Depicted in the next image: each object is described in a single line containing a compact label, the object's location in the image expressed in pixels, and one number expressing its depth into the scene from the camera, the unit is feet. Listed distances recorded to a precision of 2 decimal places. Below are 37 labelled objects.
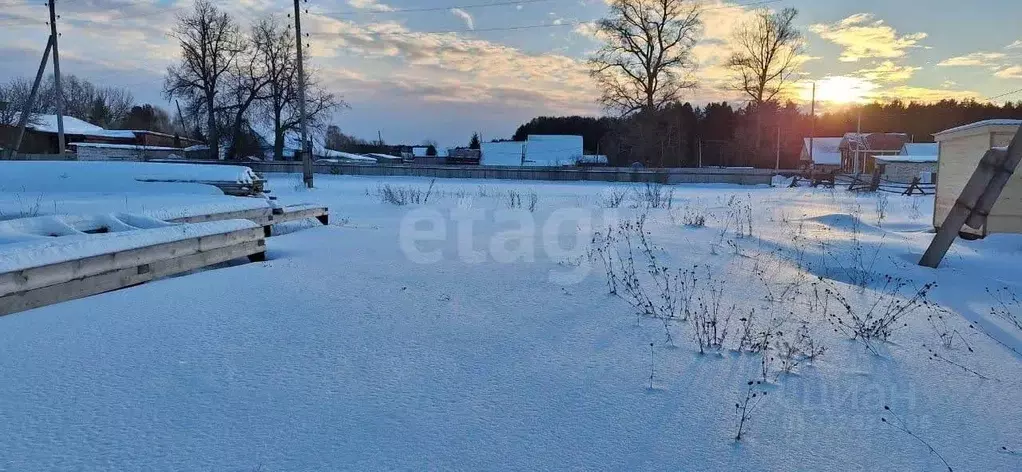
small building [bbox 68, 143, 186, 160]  128.47
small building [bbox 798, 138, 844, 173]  177.78
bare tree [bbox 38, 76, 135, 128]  226.58
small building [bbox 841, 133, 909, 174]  160.56
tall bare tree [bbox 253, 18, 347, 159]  129.39
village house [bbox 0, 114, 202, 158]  147.95
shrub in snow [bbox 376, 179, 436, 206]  44.32
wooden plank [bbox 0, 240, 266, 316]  12.00
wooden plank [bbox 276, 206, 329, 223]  27.78
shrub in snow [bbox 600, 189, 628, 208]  44.89
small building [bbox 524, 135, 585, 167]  182.70
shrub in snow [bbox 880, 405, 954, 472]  7.82
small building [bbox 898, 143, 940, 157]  154.71
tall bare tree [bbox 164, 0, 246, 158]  125.80
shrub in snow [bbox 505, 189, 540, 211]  41.94
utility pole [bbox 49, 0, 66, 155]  83.35
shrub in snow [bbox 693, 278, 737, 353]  11.31
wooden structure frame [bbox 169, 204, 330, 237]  24.27
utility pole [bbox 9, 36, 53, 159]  81.15
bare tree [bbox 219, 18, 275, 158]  128.47
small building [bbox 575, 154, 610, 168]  157.89
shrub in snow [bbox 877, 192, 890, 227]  36.42
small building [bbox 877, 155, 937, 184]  116.37
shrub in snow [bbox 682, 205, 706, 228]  31.65
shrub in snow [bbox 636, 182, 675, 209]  45.55
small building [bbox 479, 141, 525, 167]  188.50
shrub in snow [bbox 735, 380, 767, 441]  7.86
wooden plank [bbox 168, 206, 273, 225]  22.99
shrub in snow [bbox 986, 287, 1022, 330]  14.01
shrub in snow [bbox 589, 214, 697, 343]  13.76
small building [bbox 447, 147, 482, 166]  205.18
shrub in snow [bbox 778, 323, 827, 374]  10.33
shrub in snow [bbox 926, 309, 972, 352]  12.02
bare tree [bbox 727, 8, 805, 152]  129.90
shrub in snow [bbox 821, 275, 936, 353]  12.16
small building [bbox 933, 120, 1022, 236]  22.89
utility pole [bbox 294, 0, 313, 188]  66.23
